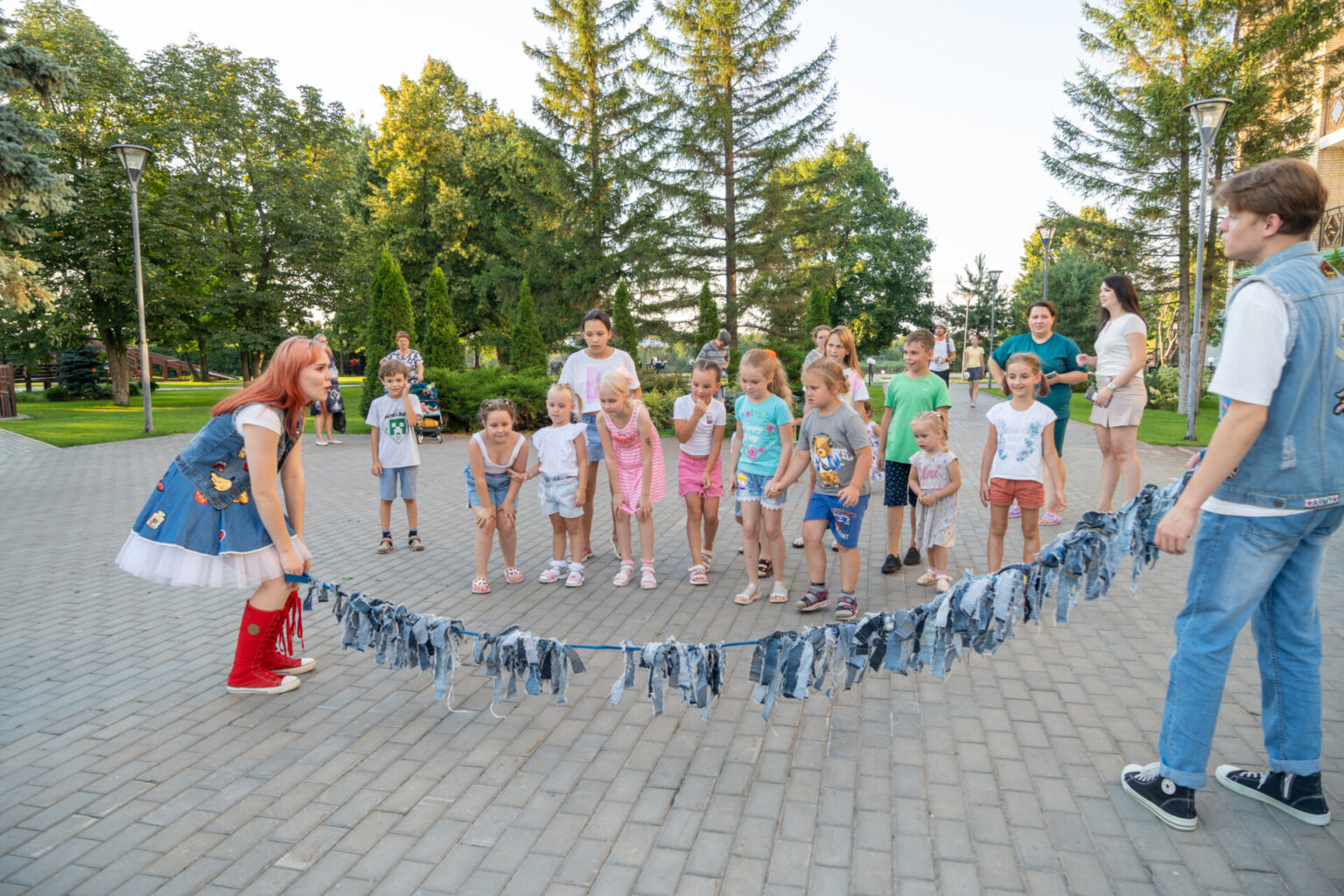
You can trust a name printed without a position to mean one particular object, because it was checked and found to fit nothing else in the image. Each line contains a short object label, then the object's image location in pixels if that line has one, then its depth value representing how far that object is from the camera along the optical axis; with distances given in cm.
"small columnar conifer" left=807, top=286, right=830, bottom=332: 2236
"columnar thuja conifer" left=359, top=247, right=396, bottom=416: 1888
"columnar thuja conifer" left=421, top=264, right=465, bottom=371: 1958
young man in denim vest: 255
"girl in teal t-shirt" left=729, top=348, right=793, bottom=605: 538
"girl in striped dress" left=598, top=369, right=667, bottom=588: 588
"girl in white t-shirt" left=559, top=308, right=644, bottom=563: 645
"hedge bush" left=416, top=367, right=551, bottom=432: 1802
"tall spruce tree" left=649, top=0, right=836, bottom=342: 2467
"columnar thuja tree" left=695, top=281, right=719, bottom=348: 2208
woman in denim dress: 364
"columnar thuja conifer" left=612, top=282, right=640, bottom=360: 2122
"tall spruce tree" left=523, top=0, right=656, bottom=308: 2805
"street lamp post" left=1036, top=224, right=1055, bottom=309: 2556
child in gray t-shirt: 498
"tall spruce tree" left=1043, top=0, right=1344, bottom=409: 2009
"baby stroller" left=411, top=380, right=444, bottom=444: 1700
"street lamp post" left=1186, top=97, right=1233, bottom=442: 1391
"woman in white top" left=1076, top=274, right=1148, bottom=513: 664
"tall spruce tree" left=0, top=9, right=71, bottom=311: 1381
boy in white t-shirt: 695
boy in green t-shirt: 604
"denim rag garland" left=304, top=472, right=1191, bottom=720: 318
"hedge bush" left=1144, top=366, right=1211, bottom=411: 2480
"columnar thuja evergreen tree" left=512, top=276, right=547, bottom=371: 2072
